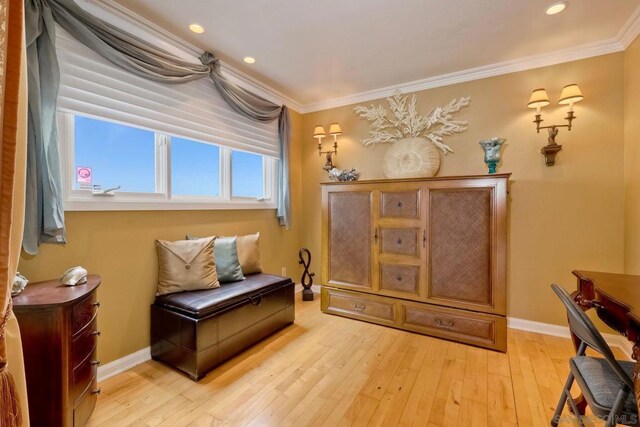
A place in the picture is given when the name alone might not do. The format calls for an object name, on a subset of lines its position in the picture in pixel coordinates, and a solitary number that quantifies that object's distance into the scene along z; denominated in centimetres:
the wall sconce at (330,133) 349
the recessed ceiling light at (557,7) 191
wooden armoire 234
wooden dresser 126
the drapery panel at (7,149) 74
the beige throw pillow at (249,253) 275
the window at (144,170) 184
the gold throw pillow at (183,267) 218
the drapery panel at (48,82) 150
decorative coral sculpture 297
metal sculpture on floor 356
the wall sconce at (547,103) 234
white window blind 174
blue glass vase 263
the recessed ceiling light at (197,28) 215
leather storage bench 191
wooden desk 112
